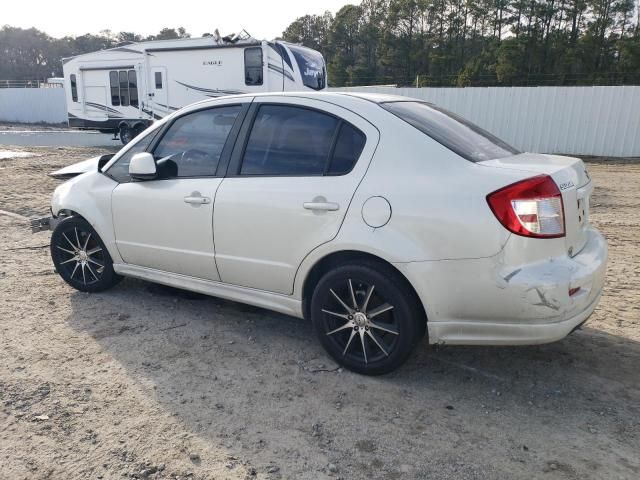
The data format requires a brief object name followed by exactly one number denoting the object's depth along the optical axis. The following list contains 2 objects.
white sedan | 2.78
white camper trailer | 14.20
